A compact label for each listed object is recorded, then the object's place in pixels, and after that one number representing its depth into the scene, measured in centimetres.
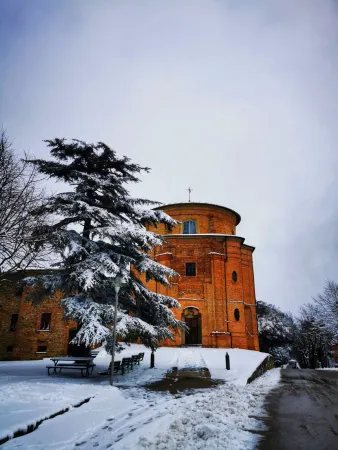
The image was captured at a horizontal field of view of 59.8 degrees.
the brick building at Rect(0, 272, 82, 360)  2191
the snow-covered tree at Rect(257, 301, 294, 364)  3953
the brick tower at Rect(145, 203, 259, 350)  2664
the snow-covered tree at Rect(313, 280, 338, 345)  2570
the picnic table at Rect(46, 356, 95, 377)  1109
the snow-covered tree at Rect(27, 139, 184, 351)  1023
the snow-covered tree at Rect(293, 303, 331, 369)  3762
